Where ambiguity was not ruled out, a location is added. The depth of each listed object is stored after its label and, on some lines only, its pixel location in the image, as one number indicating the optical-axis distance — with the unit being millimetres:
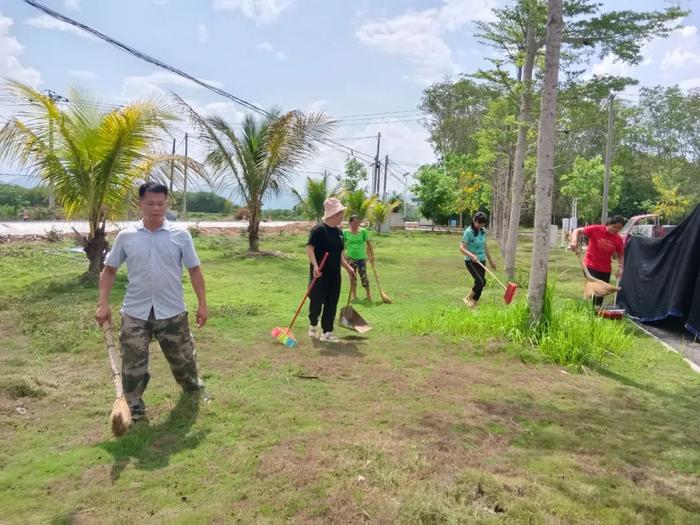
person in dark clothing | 6355
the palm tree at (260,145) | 15391
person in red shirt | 7734
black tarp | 7602
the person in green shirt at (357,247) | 9336
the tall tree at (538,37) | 7410
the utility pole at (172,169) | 11109
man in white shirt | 3912
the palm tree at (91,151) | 9516
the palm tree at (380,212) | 30625
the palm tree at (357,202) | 24803
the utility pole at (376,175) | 46703
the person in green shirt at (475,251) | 8484
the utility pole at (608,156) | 13531
